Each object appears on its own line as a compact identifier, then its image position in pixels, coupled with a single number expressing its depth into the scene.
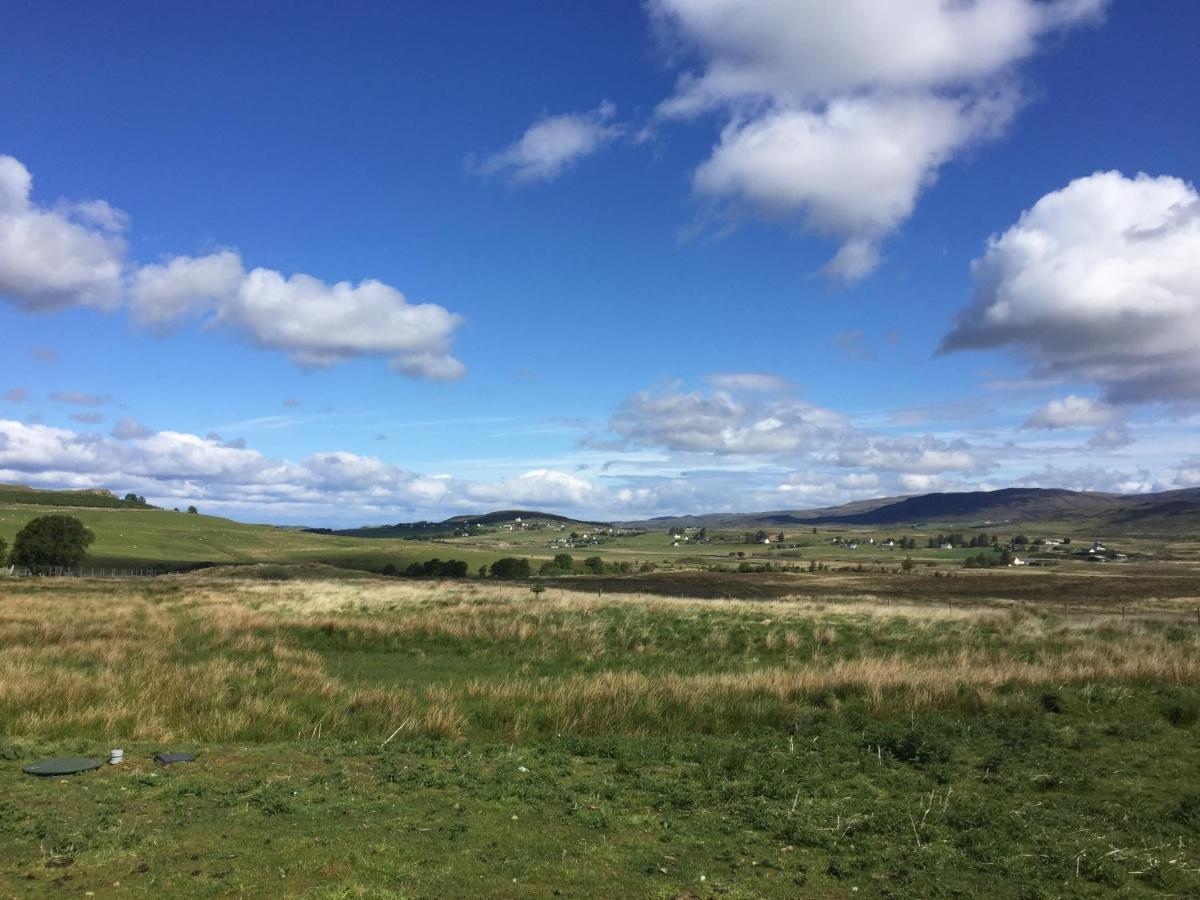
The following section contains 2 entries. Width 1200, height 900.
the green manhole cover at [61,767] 8.34
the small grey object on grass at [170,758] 8.88
